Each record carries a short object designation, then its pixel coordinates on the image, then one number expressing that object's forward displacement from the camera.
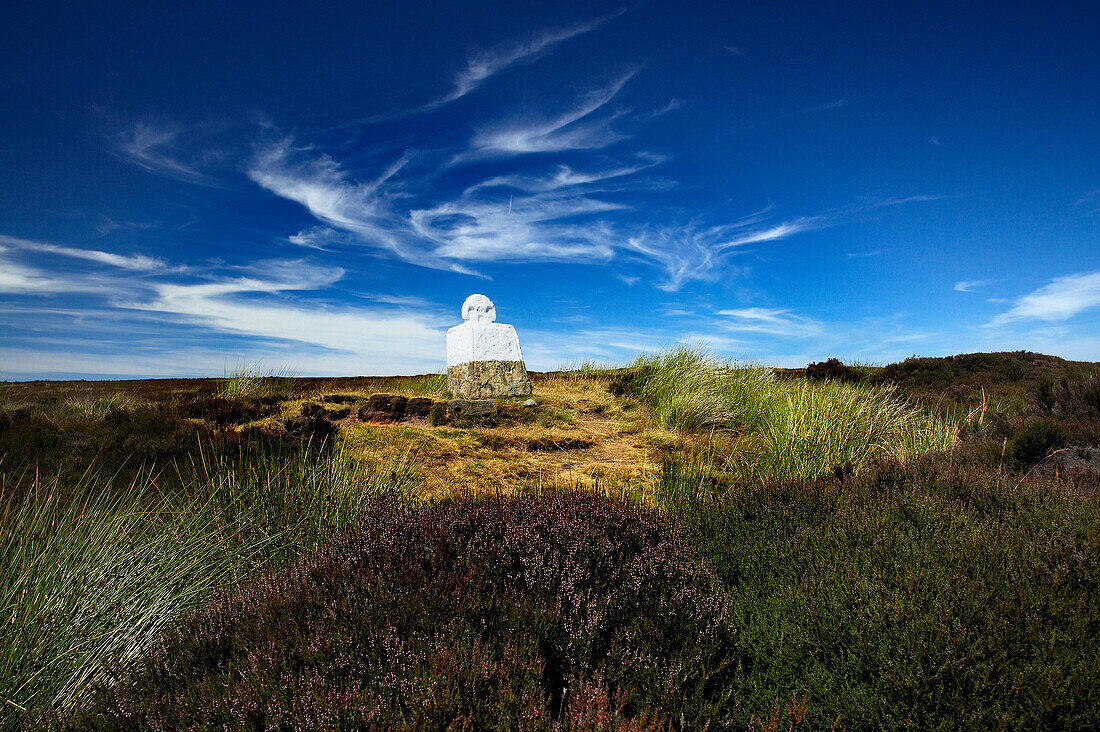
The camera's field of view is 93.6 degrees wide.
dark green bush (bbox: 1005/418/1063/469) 4.63
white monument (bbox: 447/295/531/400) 12.70
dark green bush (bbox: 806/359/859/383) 14.82
